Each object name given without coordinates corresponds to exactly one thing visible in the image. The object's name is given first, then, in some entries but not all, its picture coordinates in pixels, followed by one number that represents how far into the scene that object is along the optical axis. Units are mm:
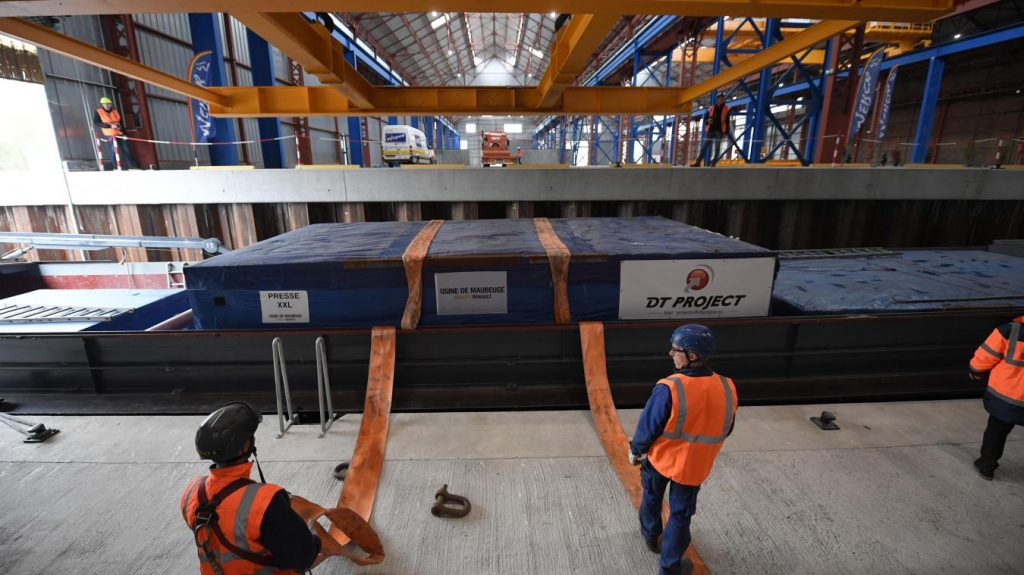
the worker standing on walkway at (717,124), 10562
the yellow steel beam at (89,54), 3961
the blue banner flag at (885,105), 14859
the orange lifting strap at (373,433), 3082
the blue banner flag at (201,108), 10750
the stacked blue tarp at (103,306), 4582
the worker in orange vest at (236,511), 1559
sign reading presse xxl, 4359
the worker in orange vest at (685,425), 2221
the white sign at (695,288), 4414
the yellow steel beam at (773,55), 4745
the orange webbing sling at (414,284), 4238
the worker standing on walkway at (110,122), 10864
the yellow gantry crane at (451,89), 3232
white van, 19188
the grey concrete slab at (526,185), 9516
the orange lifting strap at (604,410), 3338
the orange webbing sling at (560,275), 4316
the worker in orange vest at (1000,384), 3094
